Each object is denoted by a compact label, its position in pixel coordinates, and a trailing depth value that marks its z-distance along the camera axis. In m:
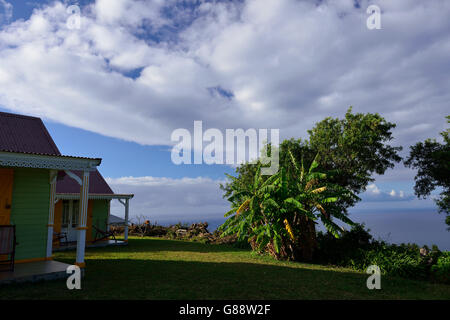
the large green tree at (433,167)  16.80
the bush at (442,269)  8.94
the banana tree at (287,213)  11.17
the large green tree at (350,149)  17.16
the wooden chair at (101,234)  15.51
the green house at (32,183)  7.63
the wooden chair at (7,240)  7.28
